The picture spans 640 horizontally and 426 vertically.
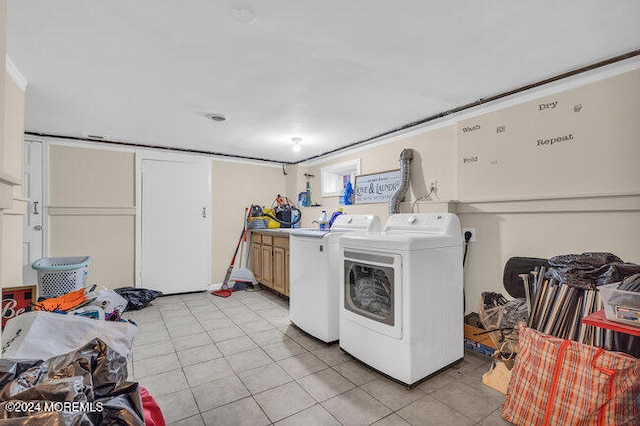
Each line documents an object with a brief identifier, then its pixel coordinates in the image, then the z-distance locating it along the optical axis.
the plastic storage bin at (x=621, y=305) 1.20
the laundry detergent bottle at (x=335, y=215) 3.83
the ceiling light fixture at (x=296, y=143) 3.62
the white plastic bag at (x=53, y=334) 1.11
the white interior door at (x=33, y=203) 3.34
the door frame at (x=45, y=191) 3.43
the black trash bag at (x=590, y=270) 1.50
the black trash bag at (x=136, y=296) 3.53
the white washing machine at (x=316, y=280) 2.55
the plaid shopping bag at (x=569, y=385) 1.32
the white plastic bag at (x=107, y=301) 1.84
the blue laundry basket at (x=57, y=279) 2.47
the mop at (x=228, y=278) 4.21
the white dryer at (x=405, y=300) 1.92
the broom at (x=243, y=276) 4.43
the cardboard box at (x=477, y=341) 2.28
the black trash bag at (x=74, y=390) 0.73
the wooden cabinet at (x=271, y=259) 3.78
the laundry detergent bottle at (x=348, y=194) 3.85
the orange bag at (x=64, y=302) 1.64
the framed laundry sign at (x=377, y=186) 3.28
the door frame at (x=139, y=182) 3.96
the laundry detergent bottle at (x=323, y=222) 3.47
